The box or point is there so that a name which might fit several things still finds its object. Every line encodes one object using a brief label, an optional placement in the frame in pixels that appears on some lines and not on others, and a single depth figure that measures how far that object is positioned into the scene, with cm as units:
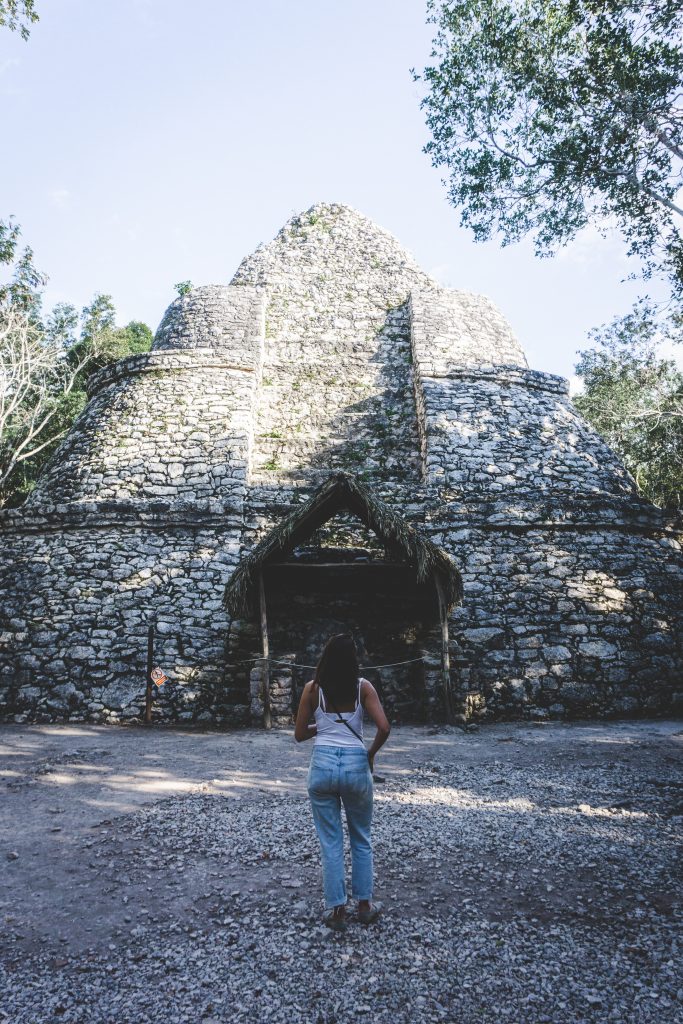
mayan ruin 841
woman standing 295
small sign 828
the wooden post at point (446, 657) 800
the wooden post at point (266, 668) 796
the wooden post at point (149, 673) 821
